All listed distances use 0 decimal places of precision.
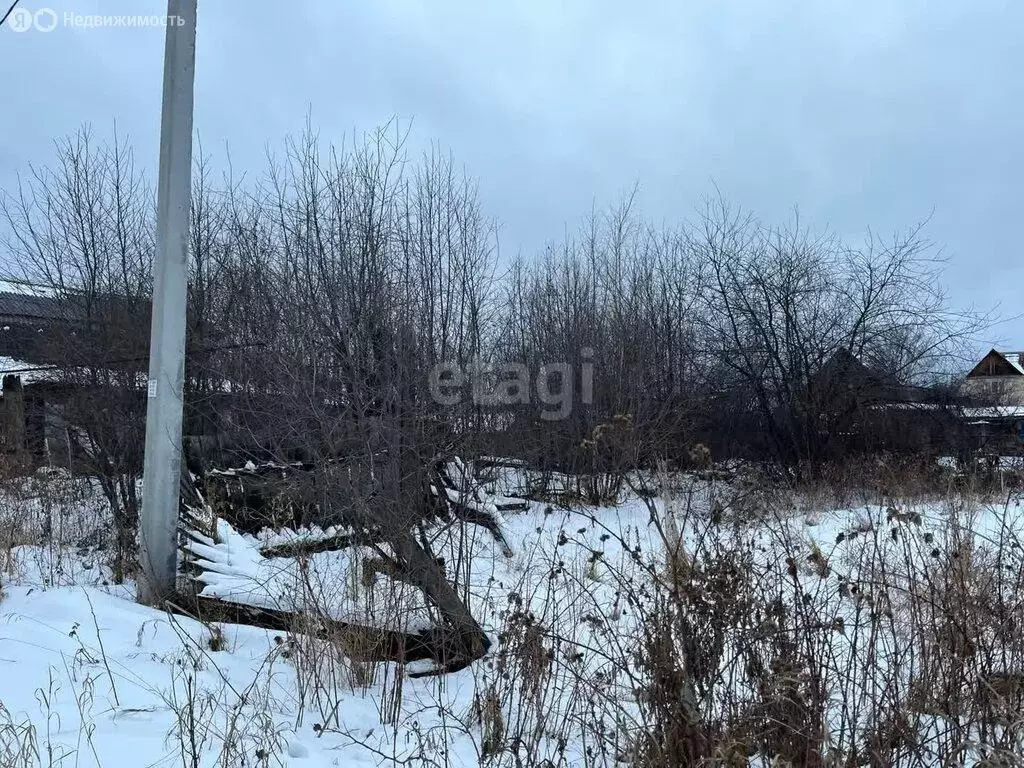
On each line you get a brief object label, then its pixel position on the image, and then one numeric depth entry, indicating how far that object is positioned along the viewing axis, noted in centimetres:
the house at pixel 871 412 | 1153
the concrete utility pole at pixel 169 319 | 459
